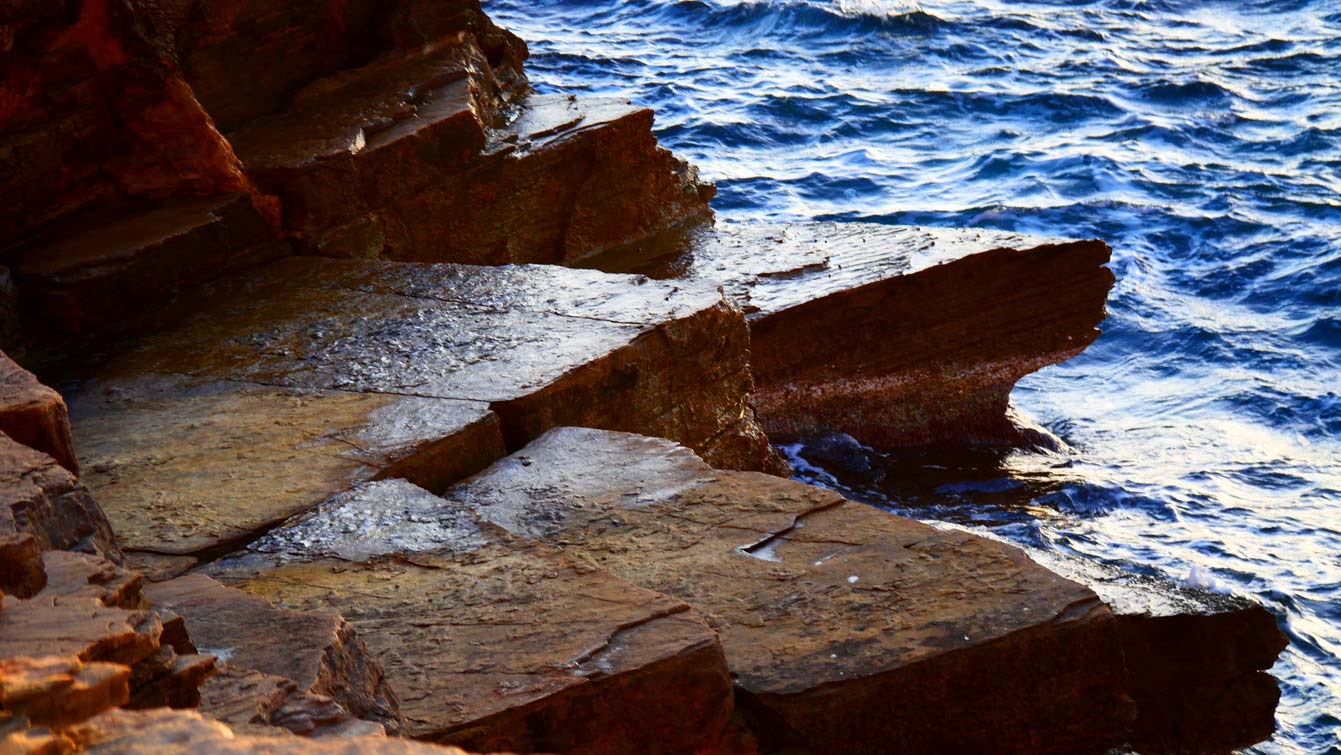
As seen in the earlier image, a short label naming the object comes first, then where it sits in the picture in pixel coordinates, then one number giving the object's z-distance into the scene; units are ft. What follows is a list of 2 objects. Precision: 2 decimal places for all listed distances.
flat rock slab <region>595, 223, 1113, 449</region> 41.78
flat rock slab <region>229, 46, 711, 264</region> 37.11
